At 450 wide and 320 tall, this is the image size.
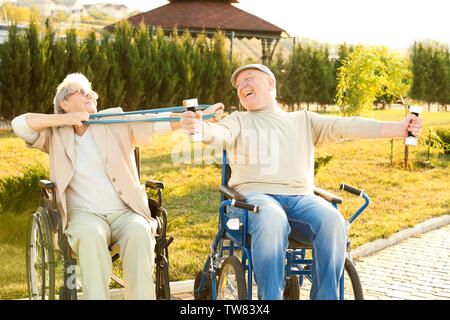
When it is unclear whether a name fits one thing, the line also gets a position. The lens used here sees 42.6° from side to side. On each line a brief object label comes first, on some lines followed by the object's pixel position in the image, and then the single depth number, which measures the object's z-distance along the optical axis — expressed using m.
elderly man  2.82
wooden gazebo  22.33
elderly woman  2.89
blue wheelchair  2.95
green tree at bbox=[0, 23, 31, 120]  13.30
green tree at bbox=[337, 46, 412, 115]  9.55
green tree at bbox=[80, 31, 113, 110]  14.21
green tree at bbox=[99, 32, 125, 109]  14.72
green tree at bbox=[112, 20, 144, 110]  15.07
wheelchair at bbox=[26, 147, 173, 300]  2.86
